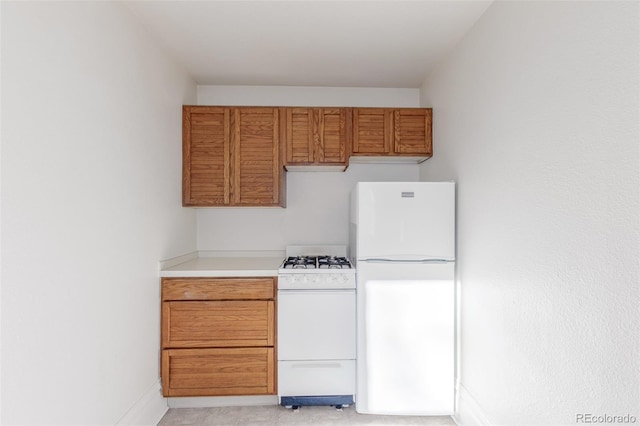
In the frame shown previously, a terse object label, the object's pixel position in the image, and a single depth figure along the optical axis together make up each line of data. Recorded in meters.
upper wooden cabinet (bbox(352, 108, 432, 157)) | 2.72
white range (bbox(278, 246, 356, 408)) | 2.31
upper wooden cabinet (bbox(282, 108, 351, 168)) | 2.68
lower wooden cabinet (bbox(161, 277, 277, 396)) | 2.30
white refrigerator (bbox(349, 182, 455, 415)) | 2.22
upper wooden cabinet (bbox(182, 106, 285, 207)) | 2.67
